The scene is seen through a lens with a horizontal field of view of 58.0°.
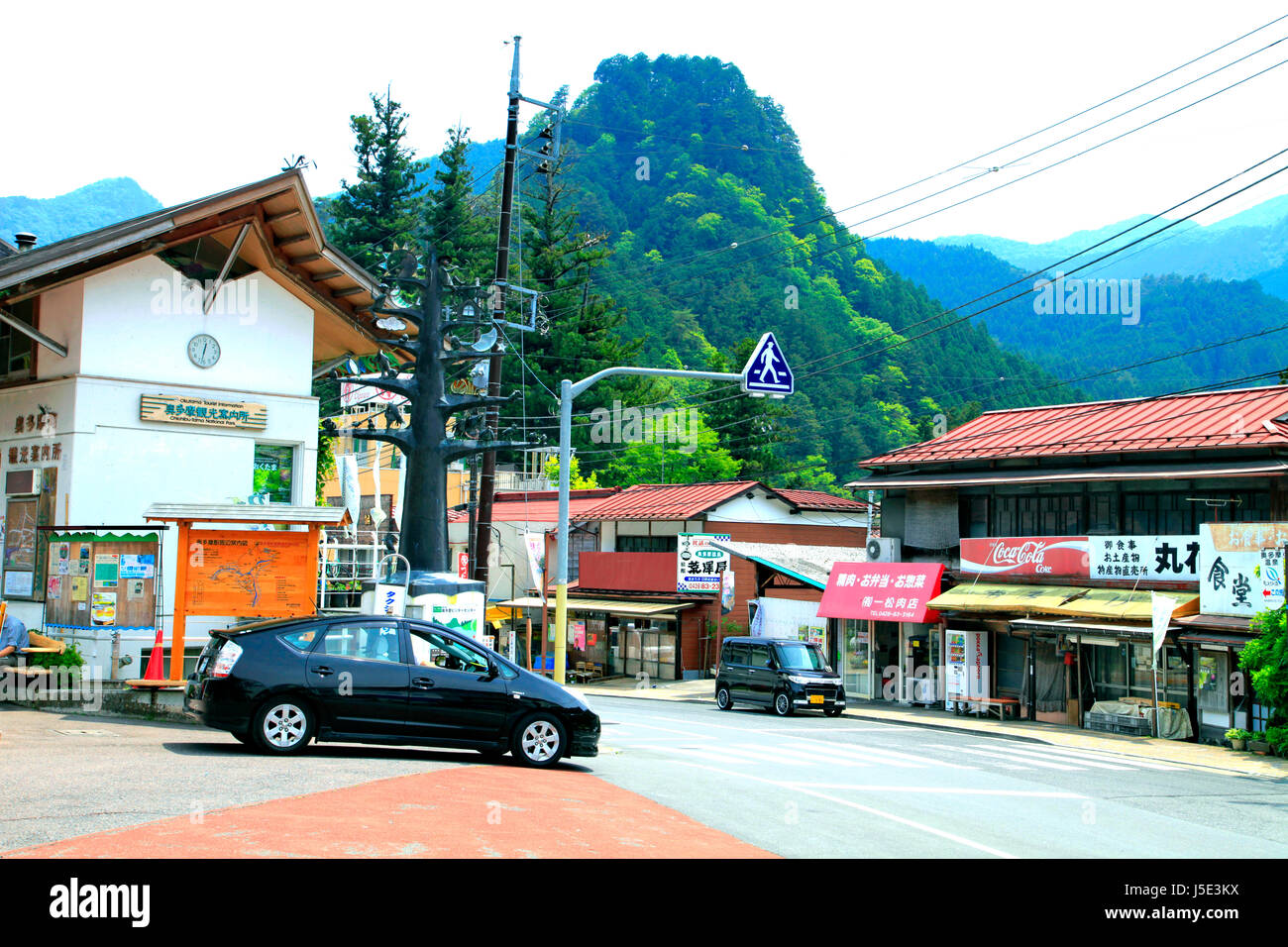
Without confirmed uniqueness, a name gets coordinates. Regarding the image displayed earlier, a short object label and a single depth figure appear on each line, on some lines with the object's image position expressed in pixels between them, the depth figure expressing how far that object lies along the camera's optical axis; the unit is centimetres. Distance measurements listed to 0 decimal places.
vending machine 2994
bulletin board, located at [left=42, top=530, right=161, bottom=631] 1702
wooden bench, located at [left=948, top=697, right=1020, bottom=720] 2869
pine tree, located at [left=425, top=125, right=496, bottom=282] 6112
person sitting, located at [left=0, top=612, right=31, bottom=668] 1633
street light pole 1989
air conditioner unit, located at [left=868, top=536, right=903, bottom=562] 3353
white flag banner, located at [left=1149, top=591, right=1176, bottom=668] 2361
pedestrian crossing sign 1919
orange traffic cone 1575
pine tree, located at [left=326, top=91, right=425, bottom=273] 5844
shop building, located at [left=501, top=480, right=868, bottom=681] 4197
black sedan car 1226
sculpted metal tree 1847
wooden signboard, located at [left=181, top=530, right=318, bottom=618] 1532
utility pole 2767
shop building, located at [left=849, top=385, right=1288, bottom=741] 2439
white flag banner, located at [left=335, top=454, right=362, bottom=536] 2242
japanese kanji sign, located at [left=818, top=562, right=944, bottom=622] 3125
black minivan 2855
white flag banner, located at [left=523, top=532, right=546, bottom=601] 3856
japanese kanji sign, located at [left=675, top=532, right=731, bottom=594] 4081
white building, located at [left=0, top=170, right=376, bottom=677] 1909
